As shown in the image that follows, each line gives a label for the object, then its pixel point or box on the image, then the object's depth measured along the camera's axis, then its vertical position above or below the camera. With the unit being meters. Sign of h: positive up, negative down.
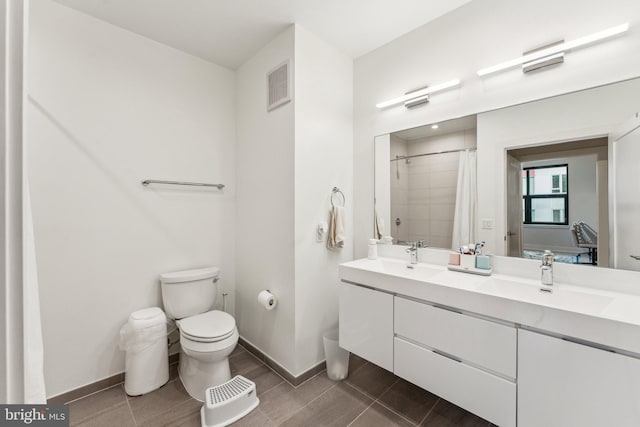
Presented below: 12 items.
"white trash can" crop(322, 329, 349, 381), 2.01 -1.12
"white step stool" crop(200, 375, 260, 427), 1.57 -1.15
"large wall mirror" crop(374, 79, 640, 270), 1.35 +0.18
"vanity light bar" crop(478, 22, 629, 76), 1.32 +0.84
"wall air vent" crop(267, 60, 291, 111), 1.99 +0.95
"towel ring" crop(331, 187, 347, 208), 2.24 +0.15
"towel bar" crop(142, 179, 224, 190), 2.10 +0.24
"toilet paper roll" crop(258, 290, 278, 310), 2.07 -0.69
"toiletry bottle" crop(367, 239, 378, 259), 2.21 -0.33
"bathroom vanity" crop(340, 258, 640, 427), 1.03 -0.64
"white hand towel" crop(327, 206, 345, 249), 2.15 -0.16
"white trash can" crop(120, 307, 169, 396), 1.85 -0.97
